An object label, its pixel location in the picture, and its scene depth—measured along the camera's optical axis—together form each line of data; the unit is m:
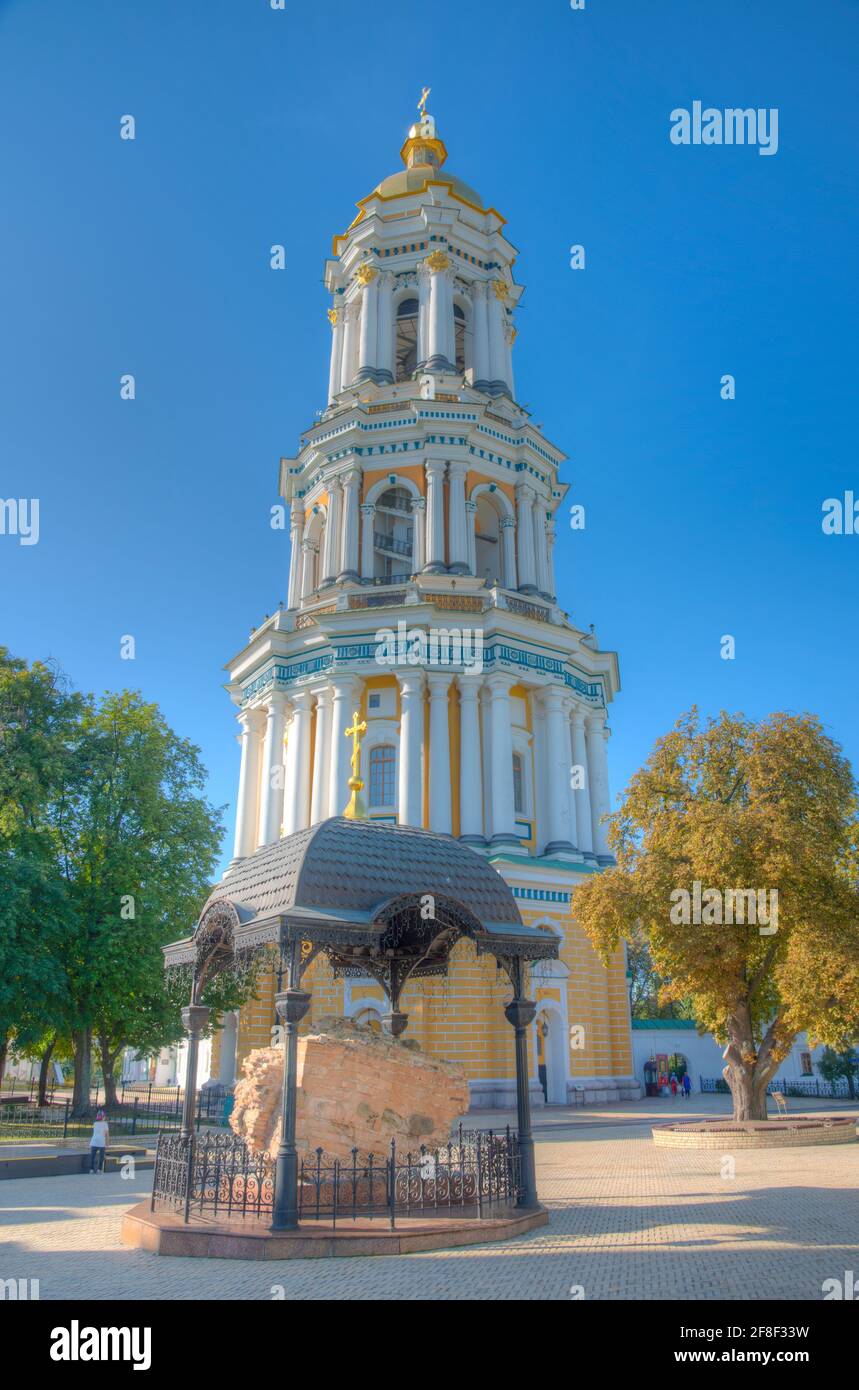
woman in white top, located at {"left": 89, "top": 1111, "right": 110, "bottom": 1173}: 20.08
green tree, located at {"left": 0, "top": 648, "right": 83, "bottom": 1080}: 25.47
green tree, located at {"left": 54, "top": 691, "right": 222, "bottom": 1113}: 28.02
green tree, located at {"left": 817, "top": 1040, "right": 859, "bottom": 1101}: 39.03
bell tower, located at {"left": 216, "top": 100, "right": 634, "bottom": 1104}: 35.16
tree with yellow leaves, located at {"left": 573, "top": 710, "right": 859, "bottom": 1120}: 20.95
